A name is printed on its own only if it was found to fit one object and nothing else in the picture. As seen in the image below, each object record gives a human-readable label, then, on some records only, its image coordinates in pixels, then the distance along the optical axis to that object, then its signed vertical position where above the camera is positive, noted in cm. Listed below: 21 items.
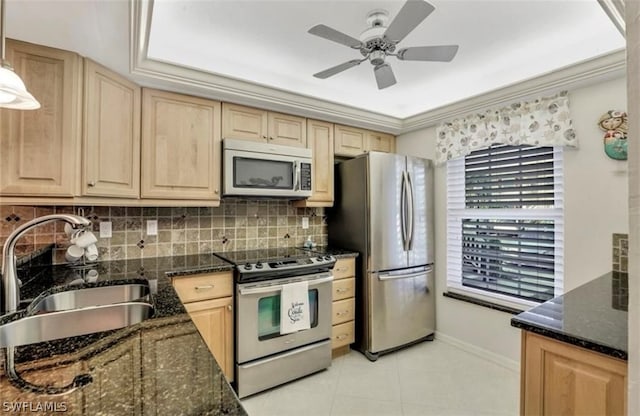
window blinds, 239 -12
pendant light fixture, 98 +40
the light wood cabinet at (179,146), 218 +47
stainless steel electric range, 216 -84
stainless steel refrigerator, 271 -31
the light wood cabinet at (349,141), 309 +71
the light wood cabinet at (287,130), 271 +72
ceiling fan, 143 +90
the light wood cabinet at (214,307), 204 -67
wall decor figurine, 199 +50
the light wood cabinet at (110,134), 182 +48
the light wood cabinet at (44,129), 159 +43
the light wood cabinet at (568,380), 95 -57
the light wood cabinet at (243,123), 249 +72
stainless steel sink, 114 -47
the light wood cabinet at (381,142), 333 +75
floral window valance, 226 +68
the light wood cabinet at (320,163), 291 +45
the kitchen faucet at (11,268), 117 -23
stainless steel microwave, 242 +33
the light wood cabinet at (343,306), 269 -86
